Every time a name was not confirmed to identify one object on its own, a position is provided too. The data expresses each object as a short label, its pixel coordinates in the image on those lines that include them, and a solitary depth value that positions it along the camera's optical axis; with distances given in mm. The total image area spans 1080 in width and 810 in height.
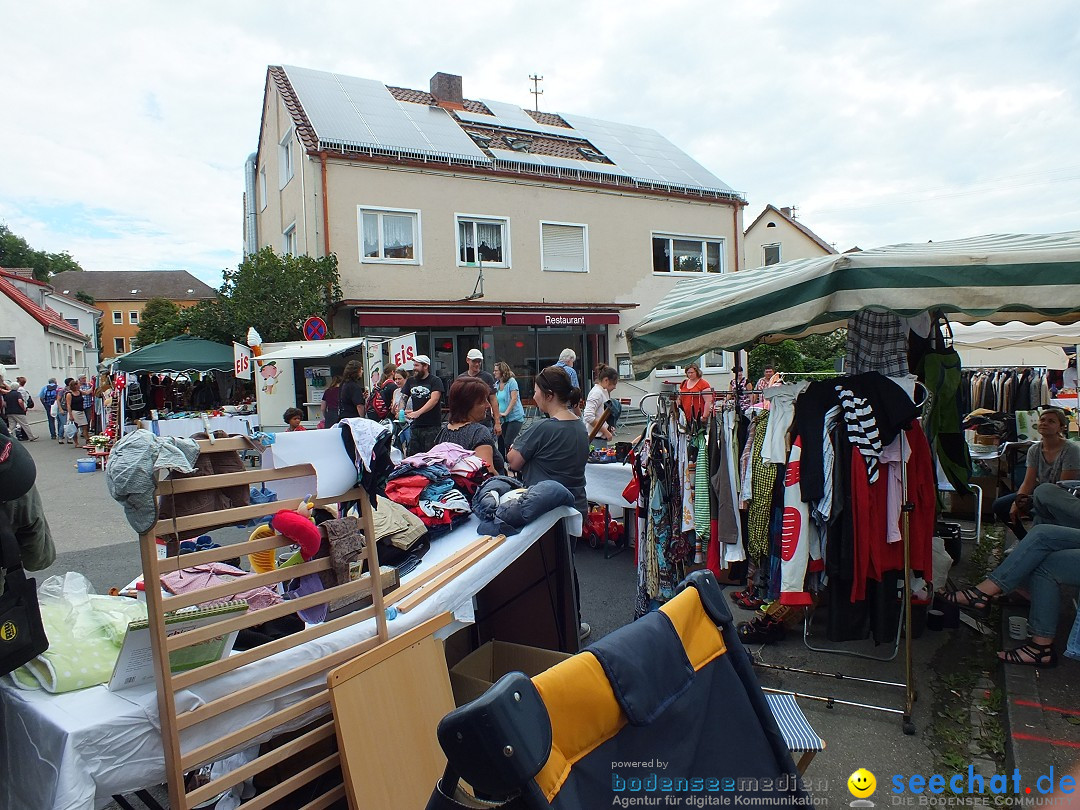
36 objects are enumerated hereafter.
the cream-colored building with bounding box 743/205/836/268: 28891
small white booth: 12695
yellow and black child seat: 1037
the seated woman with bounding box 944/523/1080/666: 3500
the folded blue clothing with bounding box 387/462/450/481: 3570
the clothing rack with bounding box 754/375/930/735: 3117
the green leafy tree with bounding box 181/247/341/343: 14180
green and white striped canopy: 2934
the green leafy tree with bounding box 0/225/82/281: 62094
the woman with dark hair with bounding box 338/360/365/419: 8820
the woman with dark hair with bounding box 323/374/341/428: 10050
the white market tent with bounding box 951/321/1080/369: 6979
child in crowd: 8445
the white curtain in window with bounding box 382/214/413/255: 15750
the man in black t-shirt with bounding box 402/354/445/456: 7430
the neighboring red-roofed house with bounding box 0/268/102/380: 30344
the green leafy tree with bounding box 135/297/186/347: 18500
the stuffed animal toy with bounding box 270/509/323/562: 2135
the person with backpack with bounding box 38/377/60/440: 19625
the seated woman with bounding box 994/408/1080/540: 4930
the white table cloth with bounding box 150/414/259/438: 10704
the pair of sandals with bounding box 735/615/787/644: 4125
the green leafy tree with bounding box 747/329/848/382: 16562
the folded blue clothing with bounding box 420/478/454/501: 3453
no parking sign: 12875
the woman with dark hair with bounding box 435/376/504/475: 4473
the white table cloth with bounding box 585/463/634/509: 6141
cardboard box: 3002
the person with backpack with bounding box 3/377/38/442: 15234
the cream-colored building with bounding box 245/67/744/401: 15281
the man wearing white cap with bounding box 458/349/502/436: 8578
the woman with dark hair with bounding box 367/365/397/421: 9258
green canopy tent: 12945
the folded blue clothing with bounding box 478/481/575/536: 3141
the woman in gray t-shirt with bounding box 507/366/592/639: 4215
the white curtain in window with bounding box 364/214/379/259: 15500
